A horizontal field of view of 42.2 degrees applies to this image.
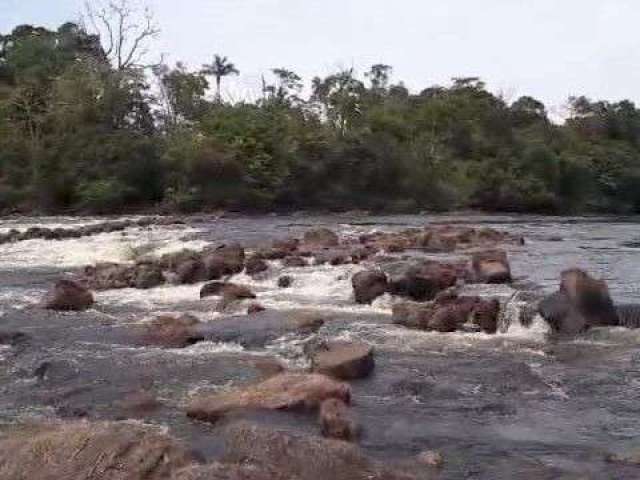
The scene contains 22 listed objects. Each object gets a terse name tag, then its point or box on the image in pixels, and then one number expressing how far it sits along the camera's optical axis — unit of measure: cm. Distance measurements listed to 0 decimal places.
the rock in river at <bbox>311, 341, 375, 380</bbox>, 937
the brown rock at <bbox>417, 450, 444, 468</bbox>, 668
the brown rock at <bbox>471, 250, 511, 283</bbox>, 1517
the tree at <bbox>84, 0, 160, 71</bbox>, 4934
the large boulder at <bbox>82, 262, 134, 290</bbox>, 1625
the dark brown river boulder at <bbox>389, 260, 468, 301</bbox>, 1416
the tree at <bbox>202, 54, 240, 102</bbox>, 6438
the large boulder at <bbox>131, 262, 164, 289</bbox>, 1614
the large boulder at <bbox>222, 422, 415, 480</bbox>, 609
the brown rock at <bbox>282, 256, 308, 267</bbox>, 1795
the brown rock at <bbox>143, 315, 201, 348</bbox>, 1120
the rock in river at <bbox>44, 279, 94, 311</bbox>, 1388
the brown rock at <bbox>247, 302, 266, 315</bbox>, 1284
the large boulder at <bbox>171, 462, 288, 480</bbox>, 541
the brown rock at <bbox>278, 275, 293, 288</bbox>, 1616
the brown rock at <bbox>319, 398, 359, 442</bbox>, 731
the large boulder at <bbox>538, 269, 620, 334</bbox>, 1153
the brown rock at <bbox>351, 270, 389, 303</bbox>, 1411
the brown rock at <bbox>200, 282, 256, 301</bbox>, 1441
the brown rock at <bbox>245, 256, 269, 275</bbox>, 1731
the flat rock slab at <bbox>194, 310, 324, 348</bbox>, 1127
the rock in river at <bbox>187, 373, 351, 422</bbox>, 777
